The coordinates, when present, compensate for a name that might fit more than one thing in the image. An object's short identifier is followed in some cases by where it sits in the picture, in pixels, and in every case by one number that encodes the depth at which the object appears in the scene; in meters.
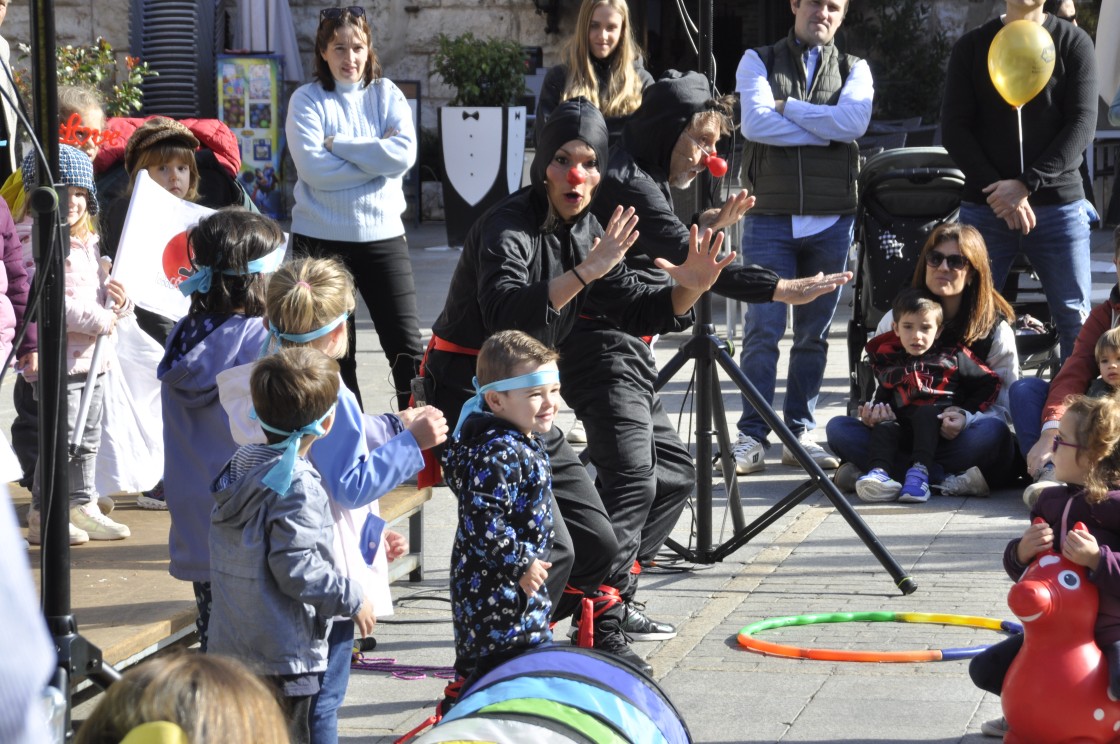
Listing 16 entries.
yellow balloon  13.81
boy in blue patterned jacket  7.71
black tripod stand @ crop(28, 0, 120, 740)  7.02
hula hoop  9.26
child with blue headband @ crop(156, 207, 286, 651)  8.17
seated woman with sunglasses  13.55
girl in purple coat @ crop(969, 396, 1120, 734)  7.62
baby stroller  15.51
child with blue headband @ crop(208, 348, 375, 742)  6.80
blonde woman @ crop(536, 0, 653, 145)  12.83
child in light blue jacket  7.36
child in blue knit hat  10.37
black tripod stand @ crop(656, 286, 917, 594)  10.65
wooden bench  10.42
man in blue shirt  14.55
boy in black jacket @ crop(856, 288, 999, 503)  13.60
